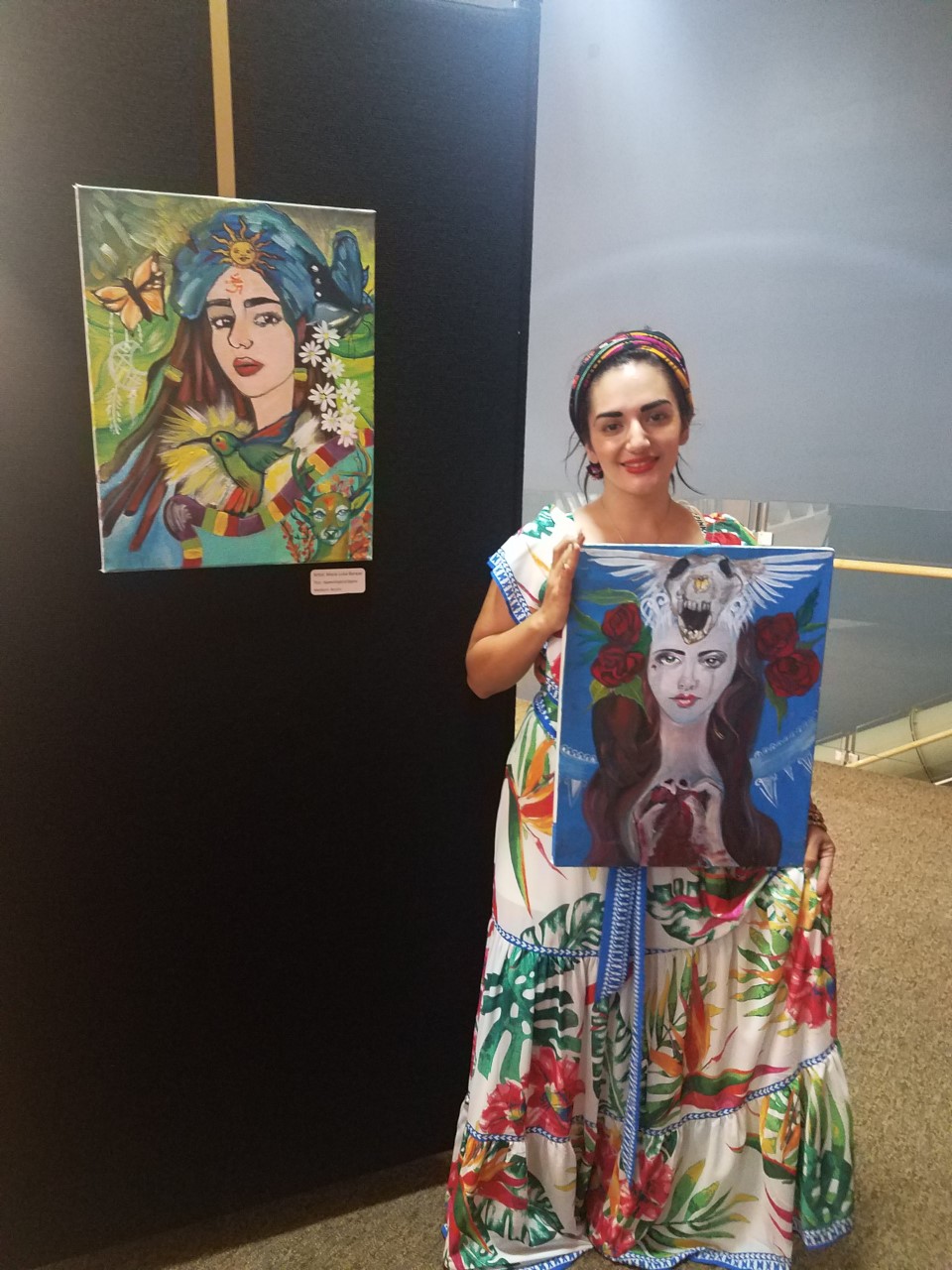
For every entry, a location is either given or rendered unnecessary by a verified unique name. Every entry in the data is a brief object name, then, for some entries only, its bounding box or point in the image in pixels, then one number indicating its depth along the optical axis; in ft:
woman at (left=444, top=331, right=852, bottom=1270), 4.39
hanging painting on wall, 3.80
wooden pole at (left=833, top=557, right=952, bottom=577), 11.08
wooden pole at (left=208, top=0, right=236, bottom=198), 3.71
